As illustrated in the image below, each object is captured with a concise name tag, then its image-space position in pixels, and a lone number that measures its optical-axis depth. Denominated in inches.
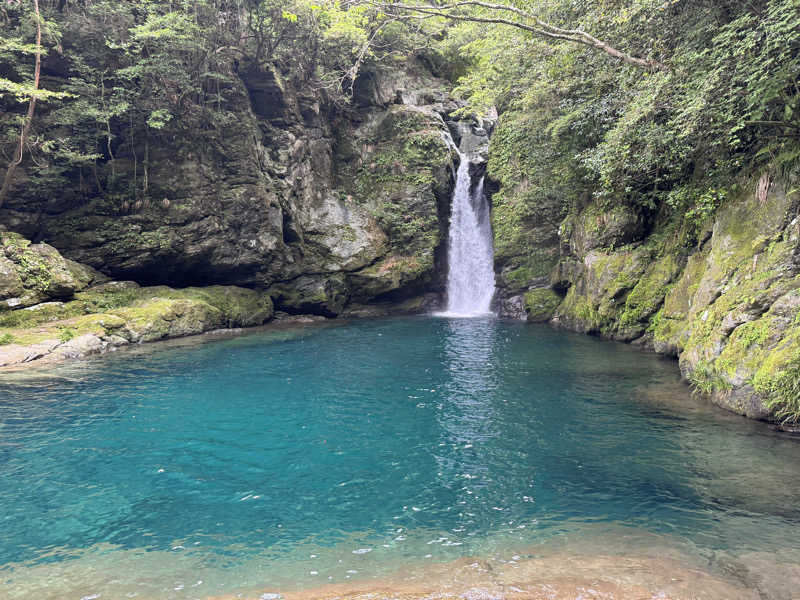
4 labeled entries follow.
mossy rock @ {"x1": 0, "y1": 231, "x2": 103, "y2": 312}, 565.3
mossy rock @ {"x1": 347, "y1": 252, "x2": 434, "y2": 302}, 920.9
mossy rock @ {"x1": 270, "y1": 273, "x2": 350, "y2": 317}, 877.2
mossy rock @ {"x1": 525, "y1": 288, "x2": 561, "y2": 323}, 808.3
